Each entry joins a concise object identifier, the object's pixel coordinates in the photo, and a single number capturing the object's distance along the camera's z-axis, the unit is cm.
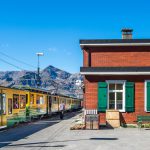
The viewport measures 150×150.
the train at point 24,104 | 1942
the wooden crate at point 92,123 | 1787
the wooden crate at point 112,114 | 1897
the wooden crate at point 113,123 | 1897
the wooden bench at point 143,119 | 1894
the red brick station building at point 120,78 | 1929
